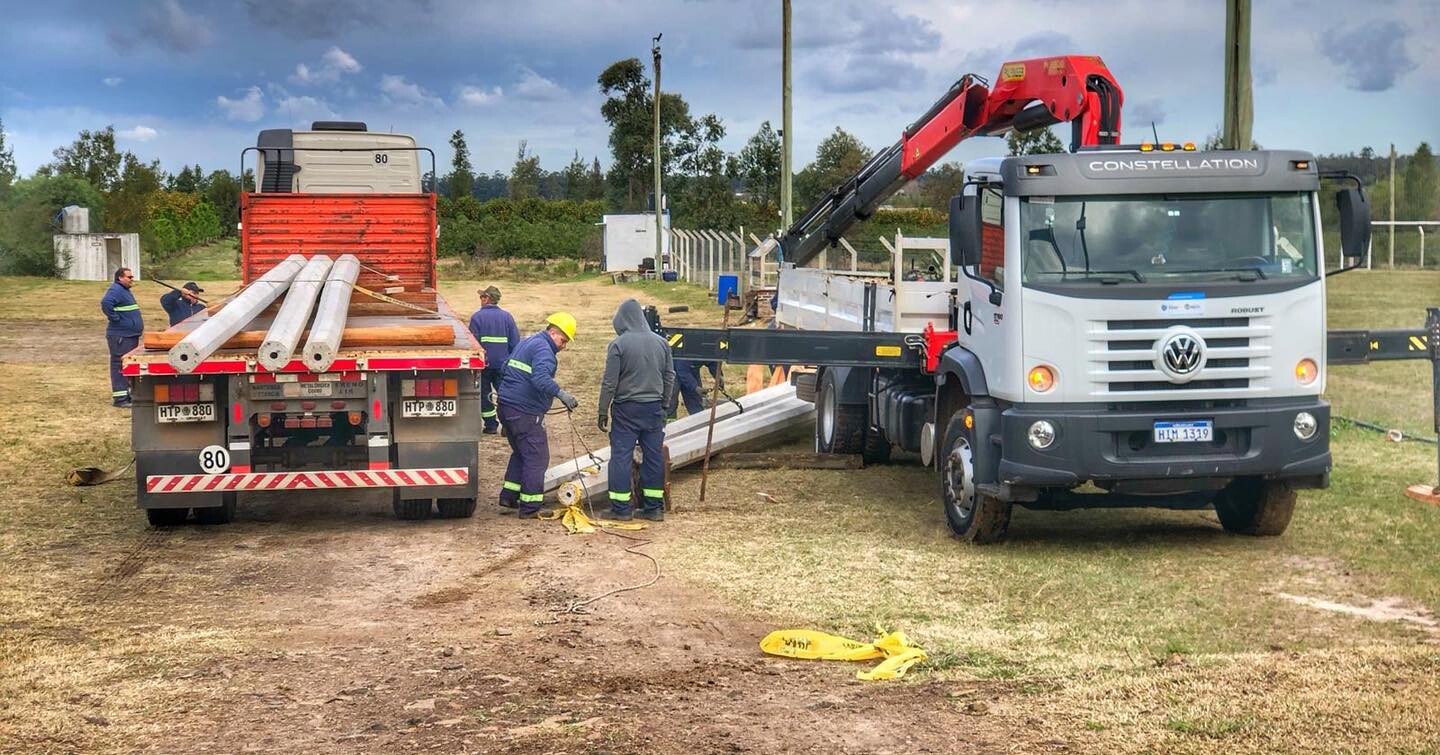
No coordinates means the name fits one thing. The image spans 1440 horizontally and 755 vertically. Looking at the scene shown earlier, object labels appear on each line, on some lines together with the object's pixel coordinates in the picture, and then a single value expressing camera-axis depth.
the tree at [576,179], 108.12
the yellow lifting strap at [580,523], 11.69
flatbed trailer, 11.02
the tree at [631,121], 77.06
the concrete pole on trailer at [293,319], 10.53
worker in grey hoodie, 11.84
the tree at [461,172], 97.44
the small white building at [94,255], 53.62
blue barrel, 31.05
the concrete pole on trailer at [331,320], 10.57
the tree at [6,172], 57.78
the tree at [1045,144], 35.06
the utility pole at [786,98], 31.70
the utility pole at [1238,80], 14.88
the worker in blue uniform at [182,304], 18.75
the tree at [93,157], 89.00
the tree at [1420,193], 50.34
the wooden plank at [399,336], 11.40
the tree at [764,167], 62.75
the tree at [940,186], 37.19
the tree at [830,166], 60.62
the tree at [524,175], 114.46
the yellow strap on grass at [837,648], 7.70
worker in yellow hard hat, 12.07
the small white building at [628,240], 62.28
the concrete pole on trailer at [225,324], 10.40
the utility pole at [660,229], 55.91
